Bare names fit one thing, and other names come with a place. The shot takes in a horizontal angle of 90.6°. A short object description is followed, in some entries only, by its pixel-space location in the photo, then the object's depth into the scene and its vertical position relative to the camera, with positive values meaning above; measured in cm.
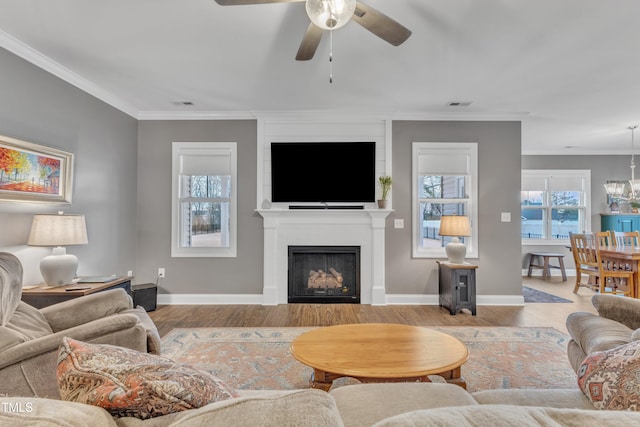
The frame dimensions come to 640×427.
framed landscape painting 253 +38
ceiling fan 164 +112
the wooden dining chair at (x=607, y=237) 530 -32
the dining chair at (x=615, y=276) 448 -84
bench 616 -90
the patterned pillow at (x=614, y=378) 103 -56
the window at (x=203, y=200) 436 +23
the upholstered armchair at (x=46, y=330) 135 -60
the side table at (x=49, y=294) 247 -62
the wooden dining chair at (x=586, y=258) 485 -62
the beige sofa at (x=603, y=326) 158 -59
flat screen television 434 +62
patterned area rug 227 -117
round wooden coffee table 161 -77
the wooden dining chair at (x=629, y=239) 532 -35
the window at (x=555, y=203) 668 +33
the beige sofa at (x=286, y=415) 59 -39
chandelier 541 +52
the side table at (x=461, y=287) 385 -85
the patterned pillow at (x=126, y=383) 75 -42
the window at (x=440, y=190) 438 +39
